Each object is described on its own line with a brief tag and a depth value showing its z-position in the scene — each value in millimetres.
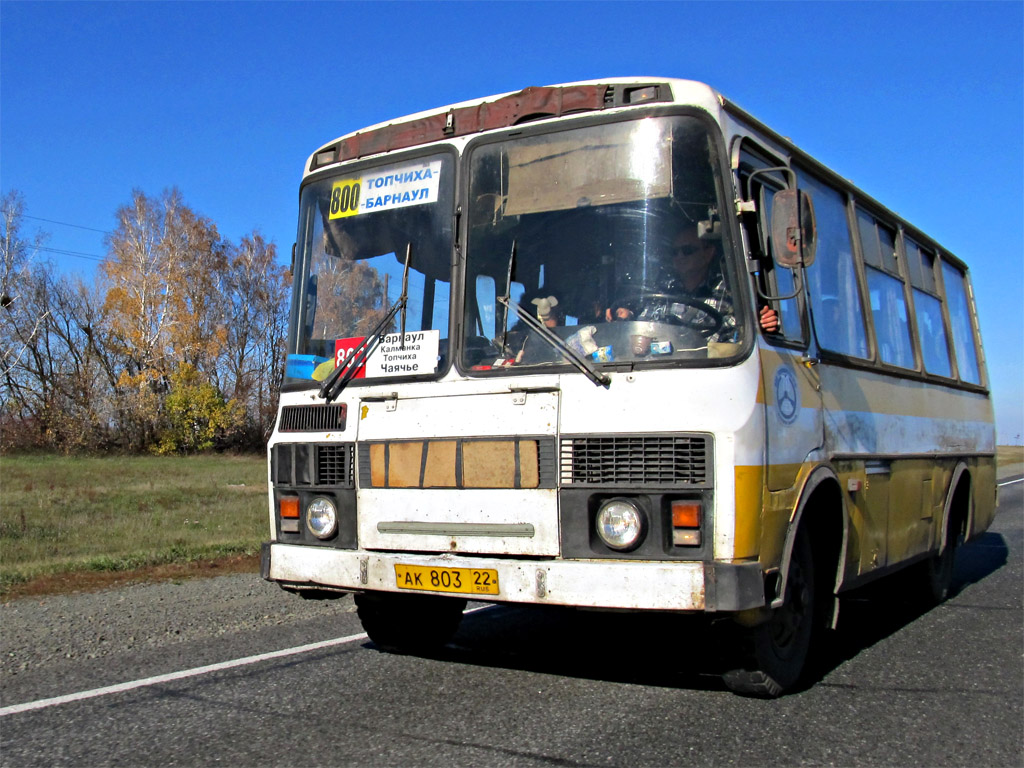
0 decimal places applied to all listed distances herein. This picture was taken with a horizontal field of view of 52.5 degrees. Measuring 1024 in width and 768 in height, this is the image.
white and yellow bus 4848
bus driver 4984
